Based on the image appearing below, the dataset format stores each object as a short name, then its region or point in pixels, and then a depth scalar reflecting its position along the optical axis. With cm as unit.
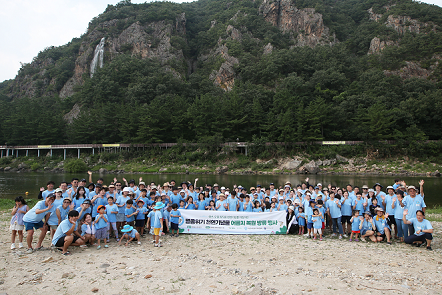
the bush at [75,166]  4806
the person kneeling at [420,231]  846
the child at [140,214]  973
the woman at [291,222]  1072
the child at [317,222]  973
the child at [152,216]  905
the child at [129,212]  938
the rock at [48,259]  721
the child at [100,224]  851
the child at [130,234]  883
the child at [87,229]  834
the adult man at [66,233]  771
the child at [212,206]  1116
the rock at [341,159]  4644
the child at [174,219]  1010
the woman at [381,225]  934
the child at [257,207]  1097
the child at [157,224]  894
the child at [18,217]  805
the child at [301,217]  1042
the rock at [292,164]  4541
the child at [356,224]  949
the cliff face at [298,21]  9131
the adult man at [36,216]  791
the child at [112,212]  898
